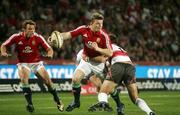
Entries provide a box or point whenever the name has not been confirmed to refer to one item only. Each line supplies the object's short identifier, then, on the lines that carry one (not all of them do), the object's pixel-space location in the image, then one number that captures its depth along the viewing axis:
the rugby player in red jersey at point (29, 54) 14.20
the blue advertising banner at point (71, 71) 21.80
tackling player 11.58
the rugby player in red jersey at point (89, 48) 12.69
